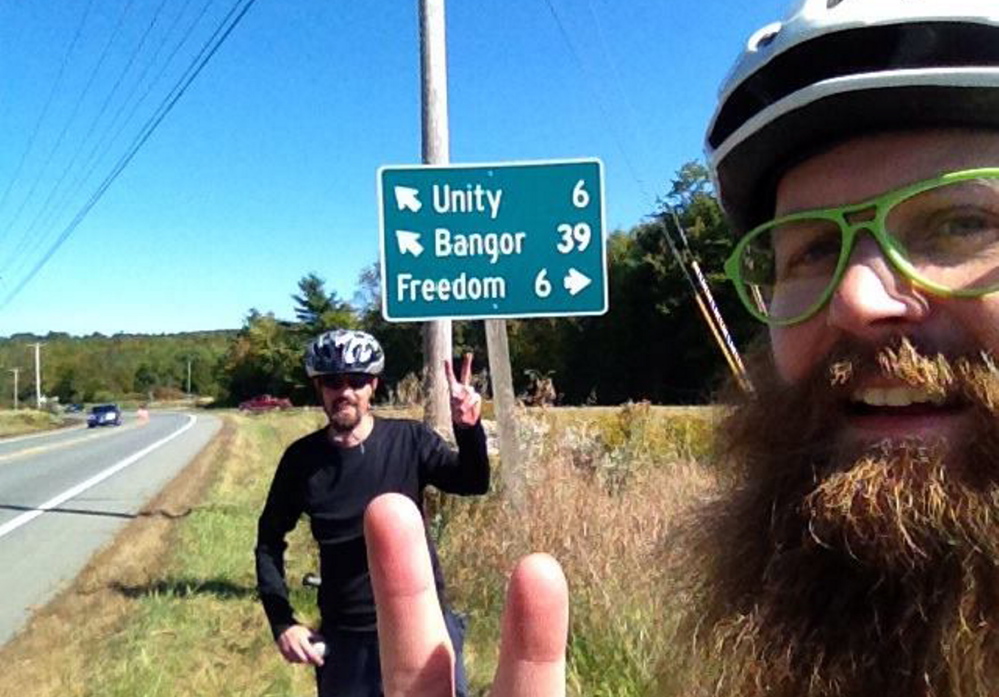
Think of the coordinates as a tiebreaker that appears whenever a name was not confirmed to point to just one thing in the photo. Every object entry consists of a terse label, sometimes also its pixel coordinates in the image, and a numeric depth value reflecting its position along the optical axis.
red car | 75.12
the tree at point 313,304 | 73.19
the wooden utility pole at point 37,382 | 96.01
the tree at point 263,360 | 78.19
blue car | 58.97
